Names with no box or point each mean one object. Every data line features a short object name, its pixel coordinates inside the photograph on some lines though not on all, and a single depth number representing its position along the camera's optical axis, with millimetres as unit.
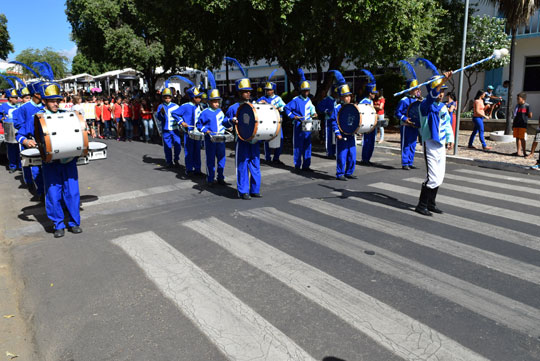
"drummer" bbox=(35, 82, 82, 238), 5963
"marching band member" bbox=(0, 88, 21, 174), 9903
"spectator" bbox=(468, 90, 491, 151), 13625
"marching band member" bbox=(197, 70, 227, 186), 8670
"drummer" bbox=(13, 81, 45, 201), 6519
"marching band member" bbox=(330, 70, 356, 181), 9578
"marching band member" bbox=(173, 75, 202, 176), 9945
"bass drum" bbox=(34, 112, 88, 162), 5566
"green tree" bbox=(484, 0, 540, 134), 14414
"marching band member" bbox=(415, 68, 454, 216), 6855
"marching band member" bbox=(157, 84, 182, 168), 11077
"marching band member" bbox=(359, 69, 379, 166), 11531
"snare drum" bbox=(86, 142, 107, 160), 6202
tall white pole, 11773
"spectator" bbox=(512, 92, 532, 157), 12070
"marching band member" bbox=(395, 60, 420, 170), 10820
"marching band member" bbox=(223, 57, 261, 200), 8023
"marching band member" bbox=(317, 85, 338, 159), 12086
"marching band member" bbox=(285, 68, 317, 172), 10891
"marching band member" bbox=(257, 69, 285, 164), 11586
